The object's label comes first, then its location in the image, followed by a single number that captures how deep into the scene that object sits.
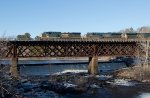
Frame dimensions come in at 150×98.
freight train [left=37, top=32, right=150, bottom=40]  42.81
